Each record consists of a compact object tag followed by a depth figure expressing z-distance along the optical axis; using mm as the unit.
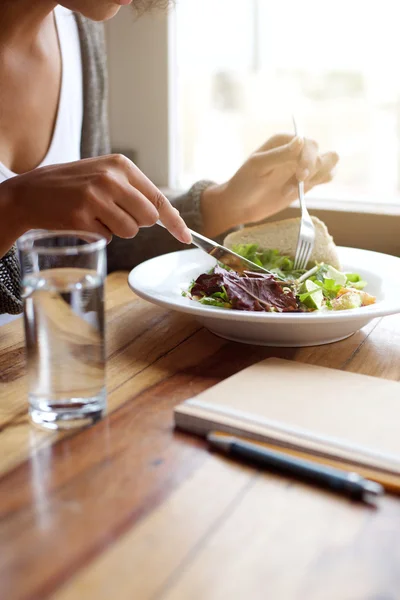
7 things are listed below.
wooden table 540
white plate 982
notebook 713
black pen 651
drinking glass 749
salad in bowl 1077
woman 1010
